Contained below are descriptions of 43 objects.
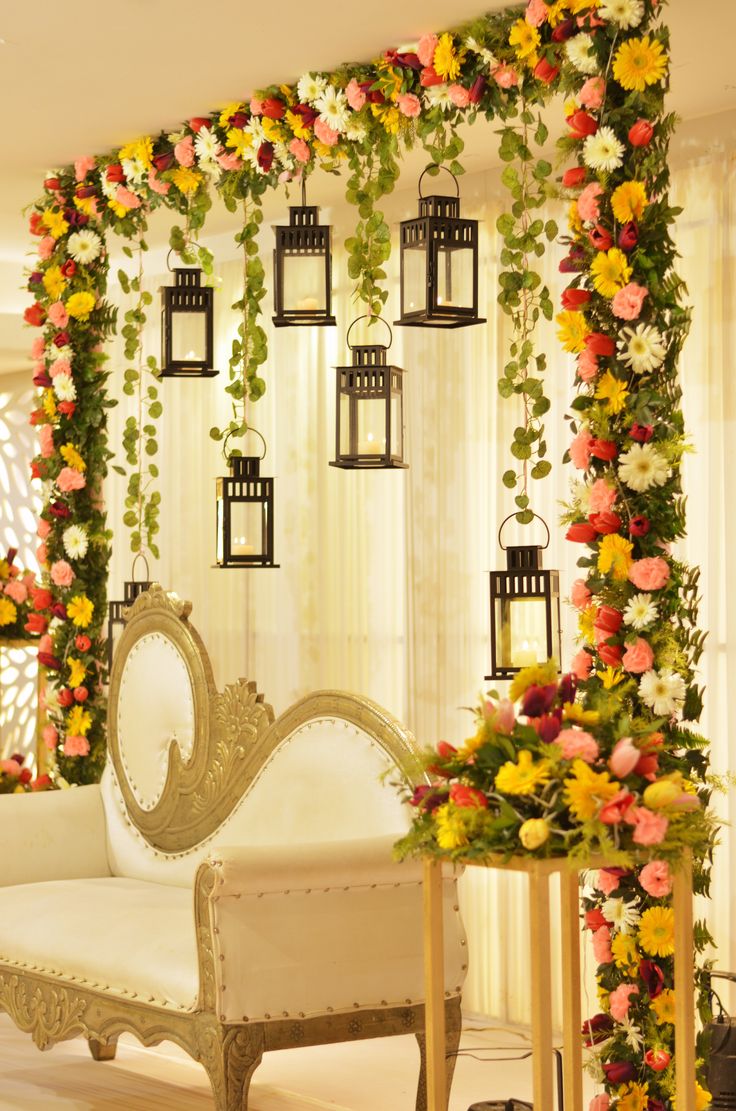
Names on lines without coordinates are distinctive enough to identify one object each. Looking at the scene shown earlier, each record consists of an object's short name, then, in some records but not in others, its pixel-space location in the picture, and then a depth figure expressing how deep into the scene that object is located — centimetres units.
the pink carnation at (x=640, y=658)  380
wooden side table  287
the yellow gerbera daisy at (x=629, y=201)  381
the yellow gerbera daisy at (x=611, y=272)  384
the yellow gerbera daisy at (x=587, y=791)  279
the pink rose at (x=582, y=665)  394
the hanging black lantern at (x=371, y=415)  439
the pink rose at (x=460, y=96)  441
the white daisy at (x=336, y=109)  475
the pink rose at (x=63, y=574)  584
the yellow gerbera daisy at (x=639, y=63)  381
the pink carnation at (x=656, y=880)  371
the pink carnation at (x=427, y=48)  445
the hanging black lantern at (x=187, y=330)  518
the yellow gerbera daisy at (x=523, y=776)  284
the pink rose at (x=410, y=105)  456
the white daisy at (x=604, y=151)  383
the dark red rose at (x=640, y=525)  384
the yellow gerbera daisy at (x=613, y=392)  387
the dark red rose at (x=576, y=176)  394
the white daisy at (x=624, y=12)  382
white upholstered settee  367
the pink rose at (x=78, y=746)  578
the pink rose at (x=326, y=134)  480
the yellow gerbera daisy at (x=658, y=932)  379
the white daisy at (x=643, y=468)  383
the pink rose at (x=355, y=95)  470
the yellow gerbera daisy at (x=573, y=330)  393
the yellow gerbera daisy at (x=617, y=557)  385
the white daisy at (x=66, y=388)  583
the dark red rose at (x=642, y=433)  383
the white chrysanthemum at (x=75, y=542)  579
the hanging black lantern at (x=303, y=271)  464
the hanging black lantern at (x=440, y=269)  414
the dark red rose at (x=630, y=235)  382
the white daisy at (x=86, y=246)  584
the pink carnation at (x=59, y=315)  589
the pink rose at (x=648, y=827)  277
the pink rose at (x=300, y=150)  495
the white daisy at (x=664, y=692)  378
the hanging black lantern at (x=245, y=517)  509
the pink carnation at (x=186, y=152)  533
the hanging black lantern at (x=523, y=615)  418
